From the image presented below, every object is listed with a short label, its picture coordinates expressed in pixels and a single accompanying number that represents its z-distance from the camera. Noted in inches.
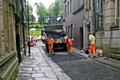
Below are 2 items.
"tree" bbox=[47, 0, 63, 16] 3196.4
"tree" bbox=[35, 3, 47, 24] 3462.1
